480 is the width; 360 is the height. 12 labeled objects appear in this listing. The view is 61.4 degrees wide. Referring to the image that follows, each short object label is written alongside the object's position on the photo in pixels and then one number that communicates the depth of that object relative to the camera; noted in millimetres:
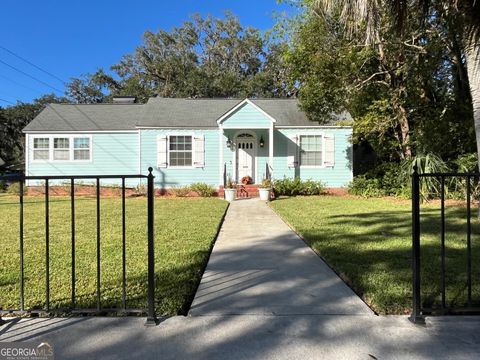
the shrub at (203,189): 17547
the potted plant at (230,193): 15945
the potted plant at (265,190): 15905
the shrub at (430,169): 14141
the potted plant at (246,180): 18277
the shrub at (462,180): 14312
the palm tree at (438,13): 5531
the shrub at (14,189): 19141
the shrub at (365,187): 17406
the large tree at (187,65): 38500
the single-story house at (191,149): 18641
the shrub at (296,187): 17266
